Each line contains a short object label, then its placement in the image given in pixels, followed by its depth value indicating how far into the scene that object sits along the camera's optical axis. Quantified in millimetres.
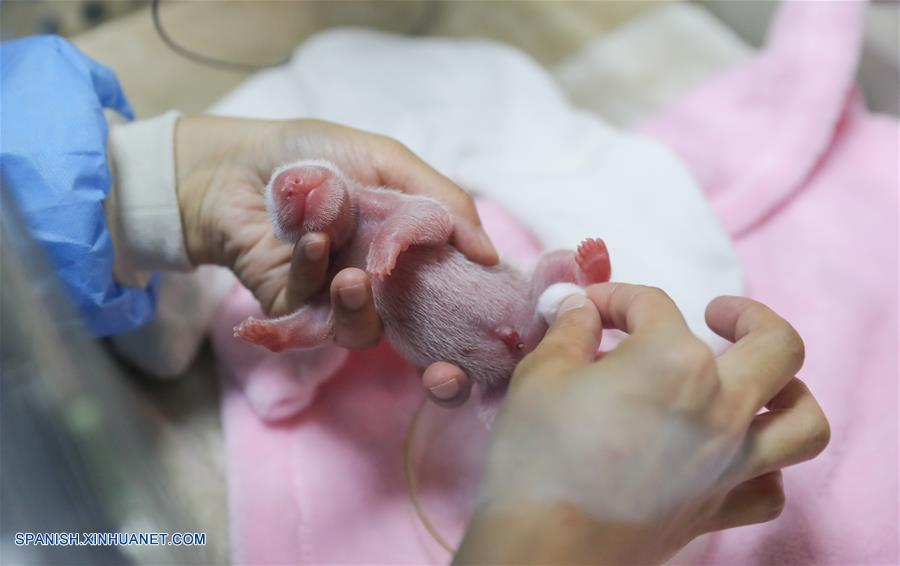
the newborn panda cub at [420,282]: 731
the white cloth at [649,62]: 1305
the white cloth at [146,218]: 875
